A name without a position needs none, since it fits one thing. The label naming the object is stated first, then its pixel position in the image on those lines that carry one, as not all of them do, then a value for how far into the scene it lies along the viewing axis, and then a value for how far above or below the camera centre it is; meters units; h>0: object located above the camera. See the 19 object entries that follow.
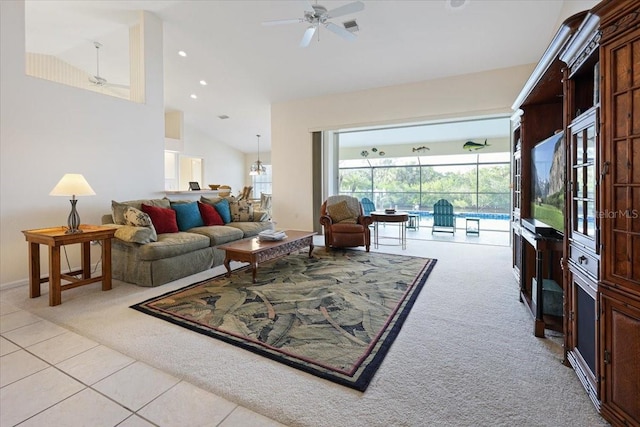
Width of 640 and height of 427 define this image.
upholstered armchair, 5.05 -0.21
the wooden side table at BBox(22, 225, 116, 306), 2.89 -0.45
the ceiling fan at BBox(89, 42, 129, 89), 5.96 +2.70
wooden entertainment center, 1.29 +0.02
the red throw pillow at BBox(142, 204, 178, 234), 3.97 -0.08
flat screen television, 2.20 +0.23
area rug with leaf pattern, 2.01 -0.89
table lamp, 3.01 +0.23
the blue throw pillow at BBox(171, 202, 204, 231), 4.41 -0.05
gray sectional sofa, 3.40 -0.44
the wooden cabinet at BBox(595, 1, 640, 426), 1.28 -0.01
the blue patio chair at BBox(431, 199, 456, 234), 7.08 -0.11
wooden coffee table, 3.40 -0.45
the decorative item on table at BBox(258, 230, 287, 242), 3.93 -0.32
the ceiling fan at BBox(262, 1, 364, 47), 3.31 +2.29
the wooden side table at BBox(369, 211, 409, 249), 5.10 -0.11
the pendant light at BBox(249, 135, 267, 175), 10.16 +1.44
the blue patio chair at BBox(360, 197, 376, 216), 8.04 +0.13
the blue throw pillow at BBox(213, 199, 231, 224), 5.09 +0.03
